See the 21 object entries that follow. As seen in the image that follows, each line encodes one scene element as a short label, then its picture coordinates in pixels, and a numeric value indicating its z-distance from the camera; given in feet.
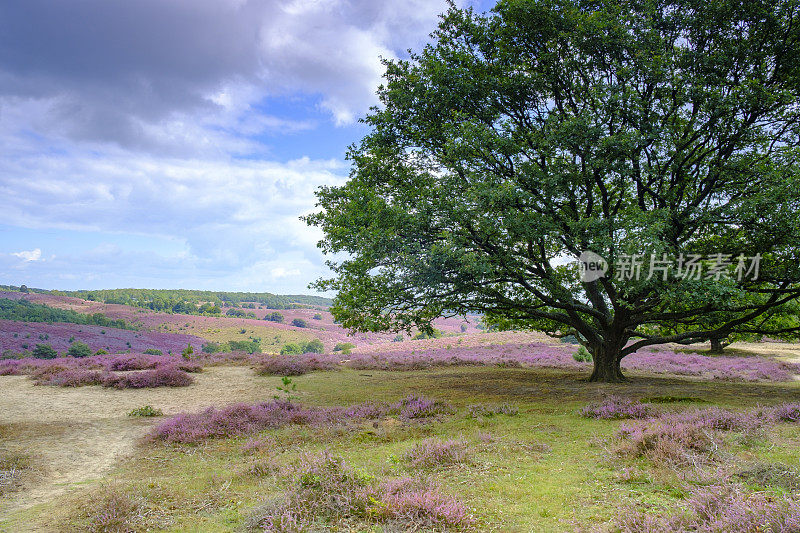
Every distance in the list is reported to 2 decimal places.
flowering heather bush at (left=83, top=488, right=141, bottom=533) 14.69
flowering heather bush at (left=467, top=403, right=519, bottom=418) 33.32
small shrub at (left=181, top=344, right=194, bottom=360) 76.17
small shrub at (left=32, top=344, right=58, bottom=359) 80.53
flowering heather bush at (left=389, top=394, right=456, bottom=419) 34.17
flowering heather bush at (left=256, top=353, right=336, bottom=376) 67.62
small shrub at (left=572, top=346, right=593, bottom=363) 88.58
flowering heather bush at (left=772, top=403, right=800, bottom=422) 25.59
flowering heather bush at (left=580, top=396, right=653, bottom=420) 29.30
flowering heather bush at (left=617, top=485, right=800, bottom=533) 10.62
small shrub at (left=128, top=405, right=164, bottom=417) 38.32
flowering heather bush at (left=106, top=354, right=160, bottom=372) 65.32
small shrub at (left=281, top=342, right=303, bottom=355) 154.18
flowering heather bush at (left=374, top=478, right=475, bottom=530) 13.26
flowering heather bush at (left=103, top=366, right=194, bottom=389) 52.06
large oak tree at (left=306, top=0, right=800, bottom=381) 36.45
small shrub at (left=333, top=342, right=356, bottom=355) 124.88
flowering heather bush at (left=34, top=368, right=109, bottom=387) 52.16
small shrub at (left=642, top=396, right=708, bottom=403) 34.86
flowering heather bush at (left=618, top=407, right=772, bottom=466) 18.02
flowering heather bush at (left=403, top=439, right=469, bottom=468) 19.84
